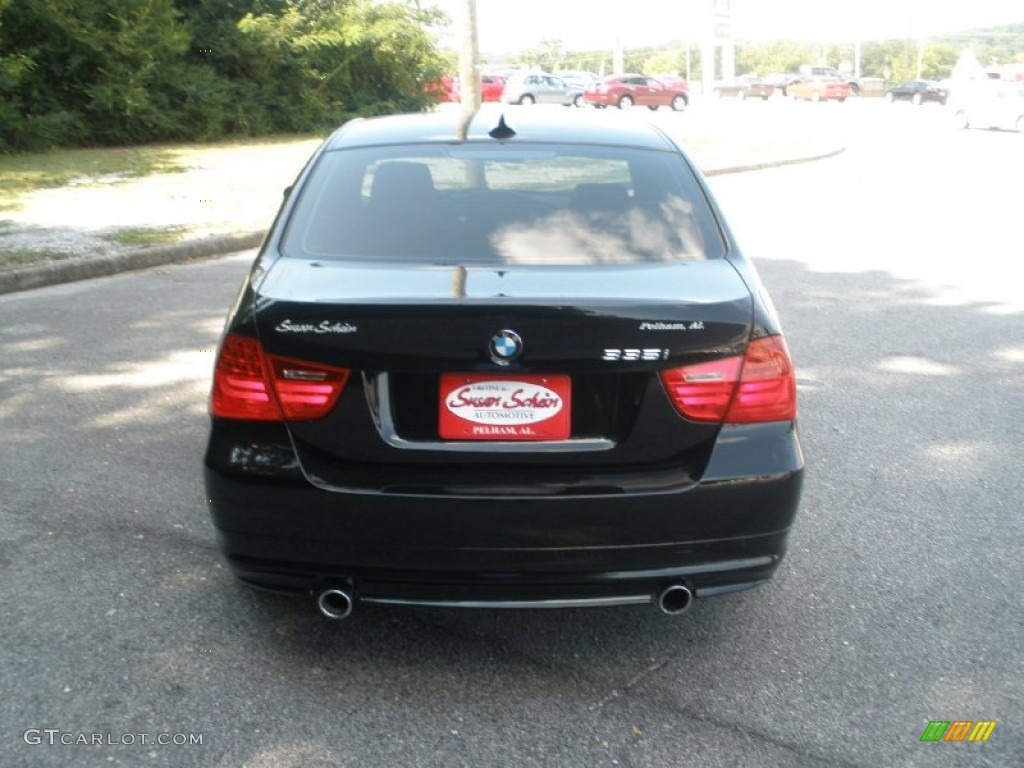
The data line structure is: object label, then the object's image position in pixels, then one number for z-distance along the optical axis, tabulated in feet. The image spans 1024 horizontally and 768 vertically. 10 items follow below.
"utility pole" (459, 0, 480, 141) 62.03
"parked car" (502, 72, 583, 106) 163.94
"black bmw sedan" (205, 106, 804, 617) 9.94
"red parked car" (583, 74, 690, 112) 174.29
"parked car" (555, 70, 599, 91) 180.75
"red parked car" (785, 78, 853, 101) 216.13
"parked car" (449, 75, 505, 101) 167.86
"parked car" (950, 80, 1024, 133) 117.91
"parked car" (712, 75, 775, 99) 232.08
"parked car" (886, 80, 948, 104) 198.49
